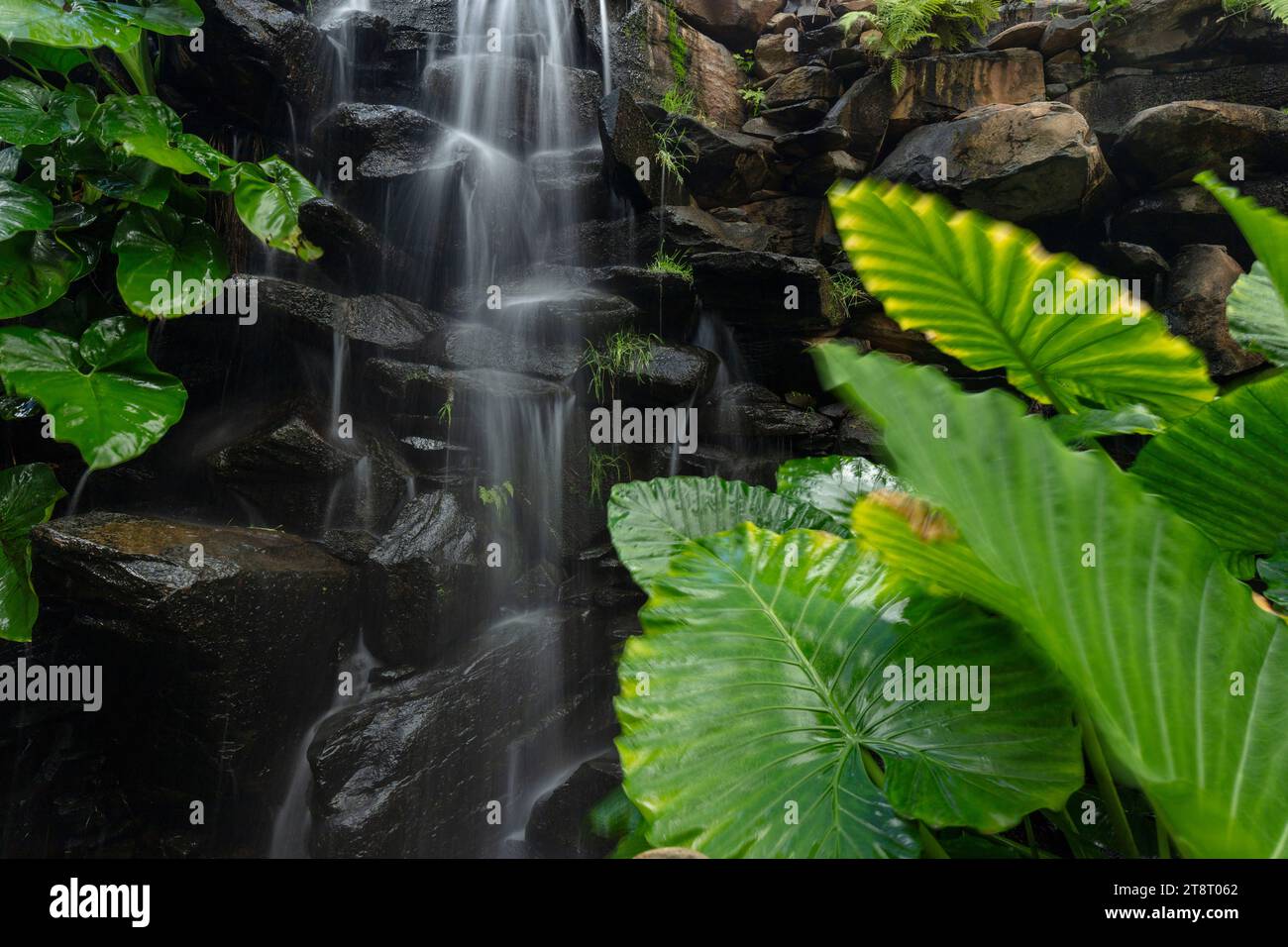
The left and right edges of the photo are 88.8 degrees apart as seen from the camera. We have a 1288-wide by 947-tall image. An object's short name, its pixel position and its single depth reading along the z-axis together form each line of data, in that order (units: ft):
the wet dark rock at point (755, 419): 11.77
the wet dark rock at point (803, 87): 15.14
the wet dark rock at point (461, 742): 8.04
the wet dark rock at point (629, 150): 12.89
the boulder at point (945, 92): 14.43
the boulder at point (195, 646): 7.64
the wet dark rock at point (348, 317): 10.36
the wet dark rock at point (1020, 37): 14.85
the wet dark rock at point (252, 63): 12.40
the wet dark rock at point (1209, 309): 12.19
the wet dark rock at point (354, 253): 11.30
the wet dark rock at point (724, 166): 14.14
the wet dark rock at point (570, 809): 8.20
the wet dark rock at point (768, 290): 11.88
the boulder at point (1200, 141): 12.55
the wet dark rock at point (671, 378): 11.29
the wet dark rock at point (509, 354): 11.44
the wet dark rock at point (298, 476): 9.86
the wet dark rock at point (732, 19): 17.30
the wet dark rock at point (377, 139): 12.87
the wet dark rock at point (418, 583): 9.43
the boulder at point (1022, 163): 12.34
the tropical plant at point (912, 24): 13.87
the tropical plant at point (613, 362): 11.34
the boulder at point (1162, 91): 13.97
